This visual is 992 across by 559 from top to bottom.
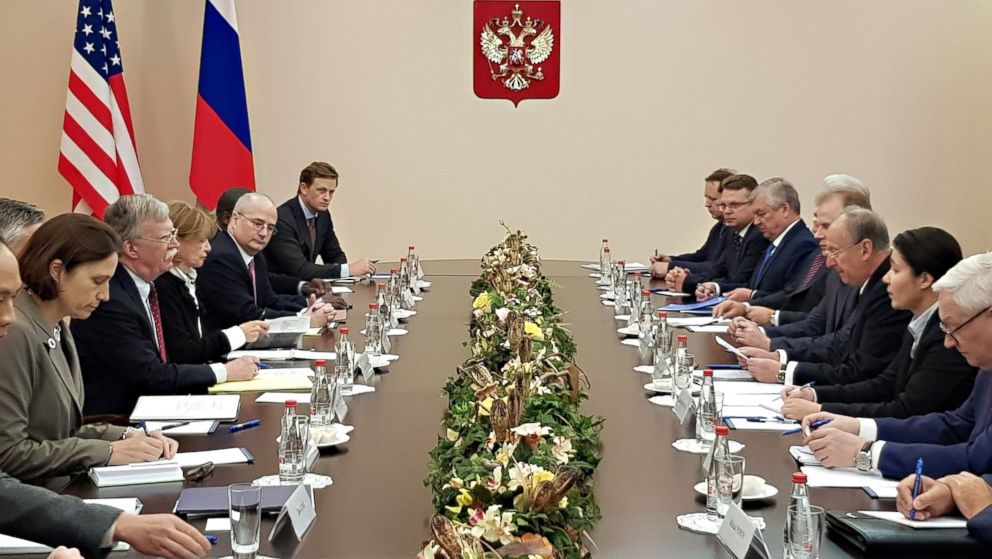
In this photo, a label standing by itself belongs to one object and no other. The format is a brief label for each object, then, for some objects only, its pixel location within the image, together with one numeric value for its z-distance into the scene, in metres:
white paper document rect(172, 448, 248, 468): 2.91
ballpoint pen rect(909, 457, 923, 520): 2.47
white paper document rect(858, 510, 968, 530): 2.42
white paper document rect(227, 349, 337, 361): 4.47
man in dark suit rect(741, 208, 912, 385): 4.12
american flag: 7.96
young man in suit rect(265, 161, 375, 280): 7.22
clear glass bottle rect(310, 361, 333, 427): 3.24
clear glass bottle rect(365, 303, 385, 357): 4.39
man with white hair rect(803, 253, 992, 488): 2.81
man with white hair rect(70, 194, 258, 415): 3.80
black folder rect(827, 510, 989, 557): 2.26
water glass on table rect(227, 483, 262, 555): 2.08
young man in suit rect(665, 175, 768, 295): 6.82
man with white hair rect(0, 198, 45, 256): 3.44
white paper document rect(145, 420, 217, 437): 3.23
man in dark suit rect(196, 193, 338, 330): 5.31
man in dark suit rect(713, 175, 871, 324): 5.21
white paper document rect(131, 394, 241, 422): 3.40
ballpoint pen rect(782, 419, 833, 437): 3.15
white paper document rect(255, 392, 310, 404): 3.67
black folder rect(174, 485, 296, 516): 2.48
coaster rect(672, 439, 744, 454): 3.04
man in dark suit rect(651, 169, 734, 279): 7.70
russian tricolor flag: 8.65
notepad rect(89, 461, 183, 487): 2.74
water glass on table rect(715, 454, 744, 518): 2.39
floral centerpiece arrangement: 1.79
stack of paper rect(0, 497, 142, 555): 2.32
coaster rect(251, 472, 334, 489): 2.73
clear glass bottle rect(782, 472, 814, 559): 2.10
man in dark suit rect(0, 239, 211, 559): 2.21
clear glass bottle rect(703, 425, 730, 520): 2.43
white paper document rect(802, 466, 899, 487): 2.76
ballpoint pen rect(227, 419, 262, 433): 3.26
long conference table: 2.33
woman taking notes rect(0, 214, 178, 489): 2.76
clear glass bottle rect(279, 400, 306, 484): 2.70
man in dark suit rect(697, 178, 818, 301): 6.09
